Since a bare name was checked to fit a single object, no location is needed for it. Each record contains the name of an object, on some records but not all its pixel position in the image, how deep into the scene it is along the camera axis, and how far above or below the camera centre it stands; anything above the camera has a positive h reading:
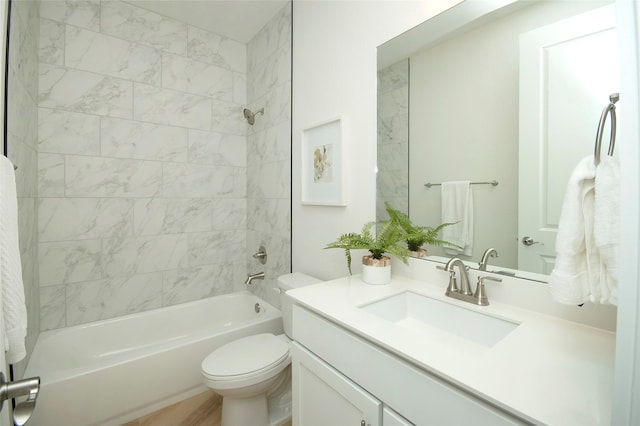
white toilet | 1.33 -0.81
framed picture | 1.61 +0.26
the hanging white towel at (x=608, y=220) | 0.56 -0.03
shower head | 2.36 +0.78
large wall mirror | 0.86 +0.35
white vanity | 0.56 -0.38
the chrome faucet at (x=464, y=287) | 1.01 -0.31
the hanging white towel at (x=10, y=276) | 0.61 -0.15
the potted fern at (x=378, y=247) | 1.24 -0.18
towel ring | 0.61 +0.19
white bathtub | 1.38 -0.90
